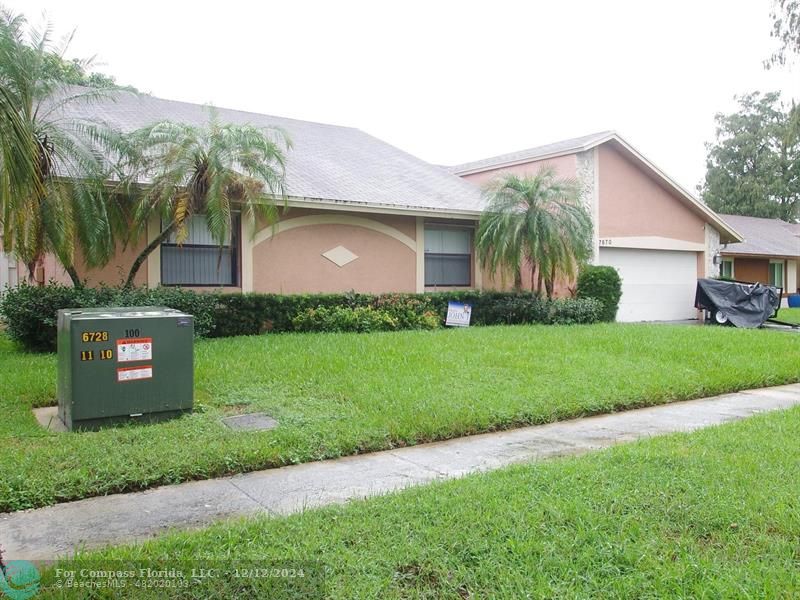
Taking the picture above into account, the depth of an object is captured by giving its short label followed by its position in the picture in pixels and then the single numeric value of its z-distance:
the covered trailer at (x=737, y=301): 18.52
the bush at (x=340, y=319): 13.22
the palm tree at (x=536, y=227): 15.42
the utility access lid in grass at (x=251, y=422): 6.34
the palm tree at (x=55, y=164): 9.60
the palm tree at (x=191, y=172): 11.12
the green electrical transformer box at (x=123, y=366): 6.08
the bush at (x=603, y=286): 17.39
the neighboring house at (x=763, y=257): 29.70
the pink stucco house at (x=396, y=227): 13.64
